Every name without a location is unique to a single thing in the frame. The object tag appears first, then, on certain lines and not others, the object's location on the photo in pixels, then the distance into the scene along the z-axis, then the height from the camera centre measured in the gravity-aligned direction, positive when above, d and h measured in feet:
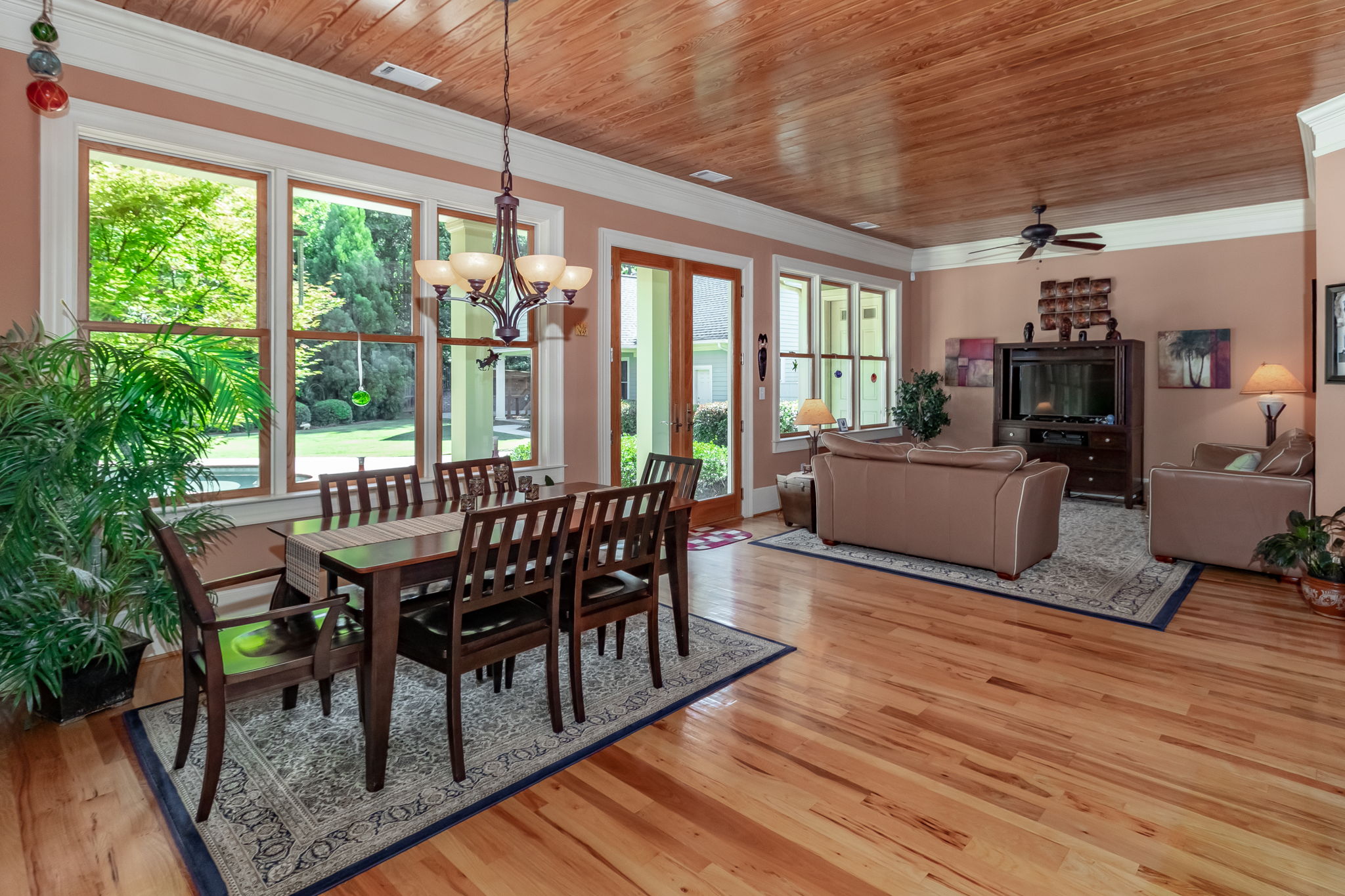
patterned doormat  18.61 -2.45
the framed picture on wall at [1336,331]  13.83 +2.19
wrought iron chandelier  9.30 +2.33
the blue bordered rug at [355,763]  6.70 -3.60
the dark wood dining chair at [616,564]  9.09 -1.56
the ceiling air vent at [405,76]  12.38 +6.54
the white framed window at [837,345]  23.65 +3.66
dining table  7.57 -1.48
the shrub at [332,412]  13.14 +0.67
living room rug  13.66 -2.80
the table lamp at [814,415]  19.85 +0.87
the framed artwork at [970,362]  28.09 +3.30
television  24.52 +1.92
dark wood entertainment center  23.61 +0.30
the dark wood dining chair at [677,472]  11.64 -0.44
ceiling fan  20.18 +5.90
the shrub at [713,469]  20.85 -0.67
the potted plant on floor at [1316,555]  12.75 -2.09
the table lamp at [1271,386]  20.63 +1.68
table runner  8.25 -1.12
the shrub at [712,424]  20.68 +0.66
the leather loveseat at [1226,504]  14.66 -1.27
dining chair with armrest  6.93 -2.15
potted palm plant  8.38 -0.58
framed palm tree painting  23.29 +2.81
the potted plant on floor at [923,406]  27.94 +1.55
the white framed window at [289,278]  10.78 +2.89
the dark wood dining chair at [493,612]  7.83 -2.00
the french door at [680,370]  18.60 +2.12
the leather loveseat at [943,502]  14.90 -1.26
